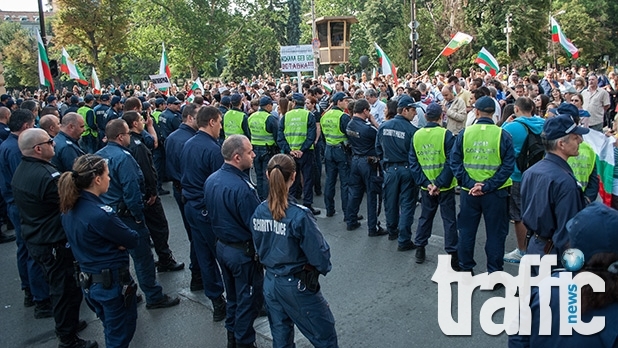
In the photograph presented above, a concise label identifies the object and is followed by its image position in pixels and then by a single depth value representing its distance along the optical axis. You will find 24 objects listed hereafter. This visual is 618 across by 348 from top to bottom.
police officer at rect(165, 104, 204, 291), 6.34
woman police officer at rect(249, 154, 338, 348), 3.61
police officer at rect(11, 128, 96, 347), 5.01
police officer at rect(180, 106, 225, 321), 5.42
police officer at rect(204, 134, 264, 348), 4.30
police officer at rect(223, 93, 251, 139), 10.02
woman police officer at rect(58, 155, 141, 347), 4.05
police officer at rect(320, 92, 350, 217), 8.49
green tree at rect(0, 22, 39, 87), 49.44
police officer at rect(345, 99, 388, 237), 7.77
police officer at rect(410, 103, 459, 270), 6.40
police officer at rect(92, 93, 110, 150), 12.17
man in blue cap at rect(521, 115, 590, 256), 3.95
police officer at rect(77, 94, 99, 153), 12.60
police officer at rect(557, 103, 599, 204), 5.16
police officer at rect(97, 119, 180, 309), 5.48
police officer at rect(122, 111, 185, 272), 6.41
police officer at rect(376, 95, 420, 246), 7.06
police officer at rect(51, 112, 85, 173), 6.23
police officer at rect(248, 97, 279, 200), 9.39
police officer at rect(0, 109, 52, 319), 5.90
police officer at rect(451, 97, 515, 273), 5.55
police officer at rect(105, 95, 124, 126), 11.78
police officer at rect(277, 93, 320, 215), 8.95
